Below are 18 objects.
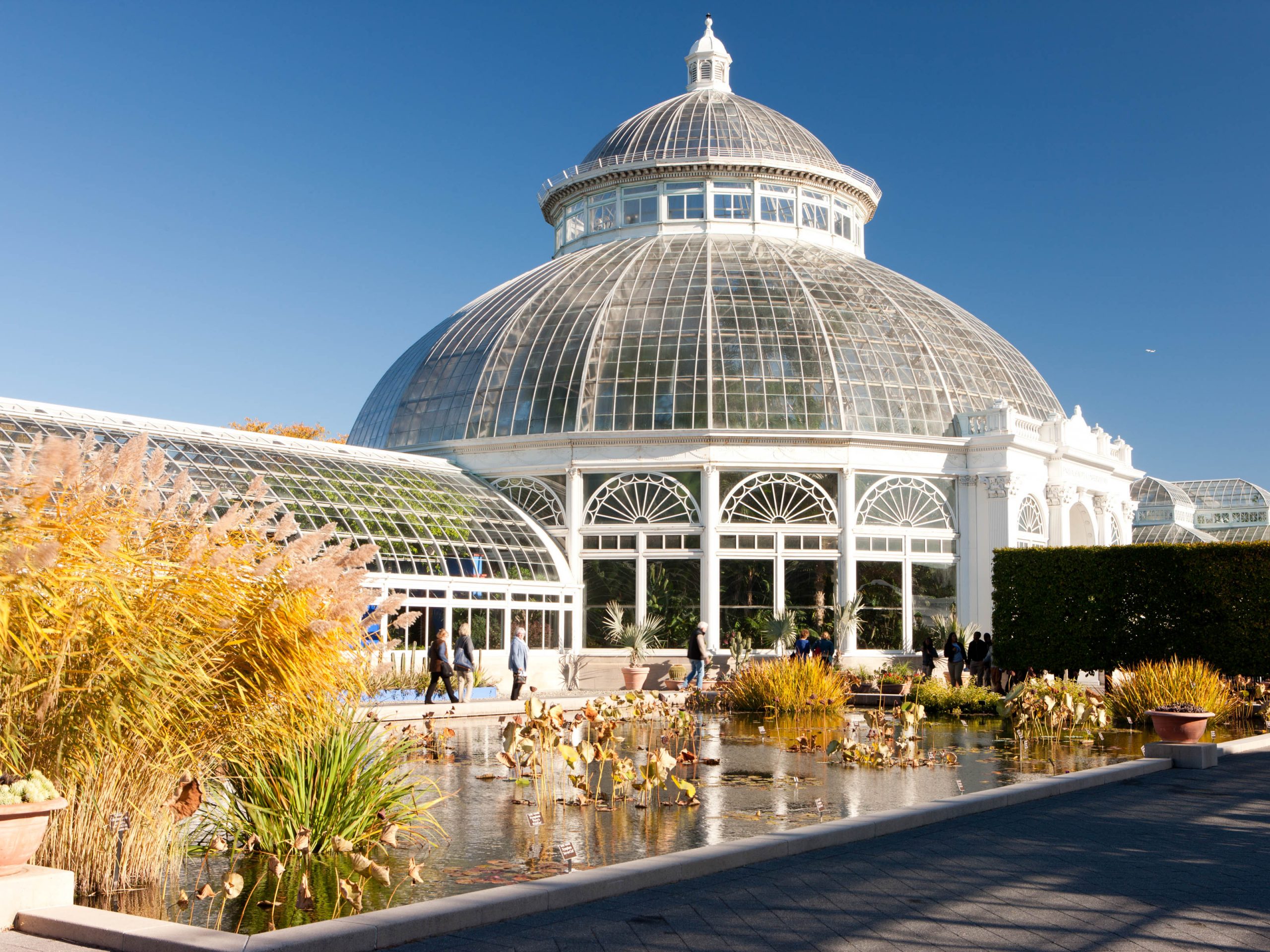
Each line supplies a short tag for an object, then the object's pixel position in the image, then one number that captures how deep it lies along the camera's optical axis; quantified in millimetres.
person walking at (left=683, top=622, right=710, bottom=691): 28547
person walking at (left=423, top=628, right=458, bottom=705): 23453
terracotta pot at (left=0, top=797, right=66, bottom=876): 7230
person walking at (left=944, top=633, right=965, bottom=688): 27972
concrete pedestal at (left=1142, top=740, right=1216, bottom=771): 15844
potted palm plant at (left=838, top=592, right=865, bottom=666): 33625
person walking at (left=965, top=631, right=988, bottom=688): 29359
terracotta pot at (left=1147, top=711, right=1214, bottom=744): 16812
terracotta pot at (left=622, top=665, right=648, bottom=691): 32406
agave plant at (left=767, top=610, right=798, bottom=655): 33719
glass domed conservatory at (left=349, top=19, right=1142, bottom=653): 34938
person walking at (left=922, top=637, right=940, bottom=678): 29719
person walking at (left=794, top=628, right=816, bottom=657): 28953
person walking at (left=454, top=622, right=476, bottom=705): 24891
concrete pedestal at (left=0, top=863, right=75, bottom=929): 7258
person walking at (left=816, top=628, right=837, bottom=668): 31406
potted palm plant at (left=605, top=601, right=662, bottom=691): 32500
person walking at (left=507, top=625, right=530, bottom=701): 26656
